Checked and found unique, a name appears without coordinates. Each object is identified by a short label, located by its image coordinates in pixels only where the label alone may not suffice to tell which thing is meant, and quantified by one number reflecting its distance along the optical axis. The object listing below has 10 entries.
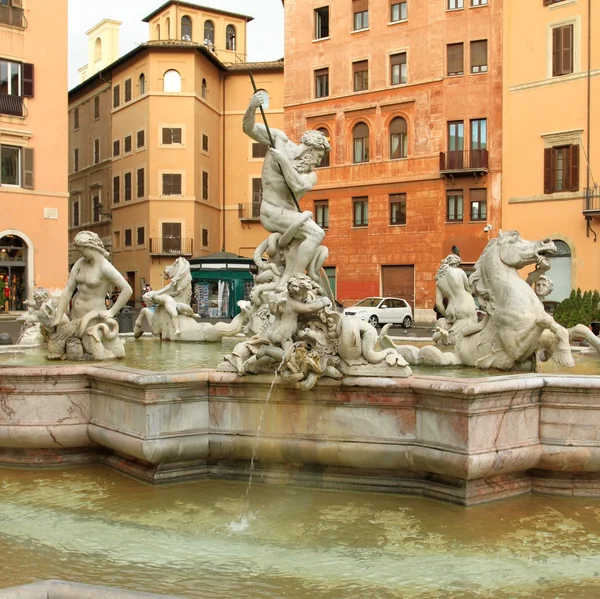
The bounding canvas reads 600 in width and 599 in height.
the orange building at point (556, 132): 28.05
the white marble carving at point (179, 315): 9.34
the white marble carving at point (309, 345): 4.98
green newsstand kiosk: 34.69
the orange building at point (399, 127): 31.25
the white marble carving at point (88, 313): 6.72
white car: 26.45
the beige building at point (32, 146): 30.27
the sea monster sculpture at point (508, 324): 5.73
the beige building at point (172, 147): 43.28
